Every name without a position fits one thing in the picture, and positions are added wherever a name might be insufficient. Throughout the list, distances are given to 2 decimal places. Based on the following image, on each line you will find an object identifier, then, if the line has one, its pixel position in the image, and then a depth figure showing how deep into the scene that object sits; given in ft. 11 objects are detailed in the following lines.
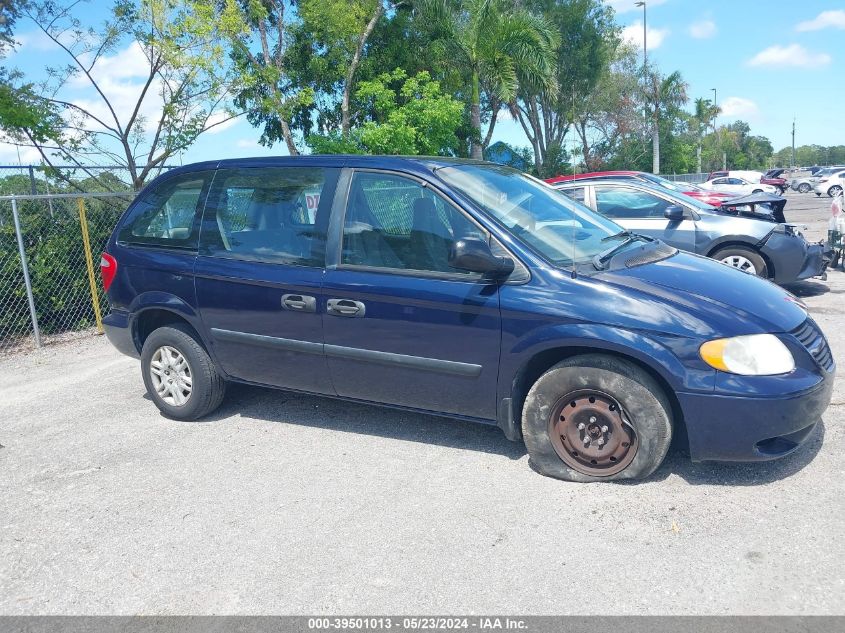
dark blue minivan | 11.92
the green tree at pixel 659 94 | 122.72
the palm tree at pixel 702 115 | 201.46
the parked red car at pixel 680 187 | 35.76
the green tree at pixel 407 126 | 57.21
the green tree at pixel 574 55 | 104.63
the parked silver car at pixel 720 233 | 28.25
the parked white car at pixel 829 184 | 113.56
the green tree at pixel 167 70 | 36.65
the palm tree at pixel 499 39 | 68.69
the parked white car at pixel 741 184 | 103.14
